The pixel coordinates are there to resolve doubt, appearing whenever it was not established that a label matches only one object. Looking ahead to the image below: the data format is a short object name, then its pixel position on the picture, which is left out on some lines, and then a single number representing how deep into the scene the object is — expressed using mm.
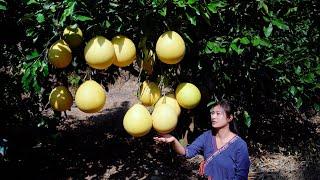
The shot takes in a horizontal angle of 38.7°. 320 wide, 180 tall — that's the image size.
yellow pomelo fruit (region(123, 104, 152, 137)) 2127
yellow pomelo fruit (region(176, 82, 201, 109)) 2242
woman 3129
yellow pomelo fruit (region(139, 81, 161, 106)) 2250
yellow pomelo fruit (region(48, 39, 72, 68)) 2074
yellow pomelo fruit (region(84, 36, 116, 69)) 1907
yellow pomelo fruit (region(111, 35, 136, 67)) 1984
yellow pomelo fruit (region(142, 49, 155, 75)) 2178
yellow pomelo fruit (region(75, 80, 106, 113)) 2072
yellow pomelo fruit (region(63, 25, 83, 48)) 2094
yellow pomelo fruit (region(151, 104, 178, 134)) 2100
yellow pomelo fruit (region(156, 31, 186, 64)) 2021
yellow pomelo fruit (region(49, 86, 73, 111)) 2227
